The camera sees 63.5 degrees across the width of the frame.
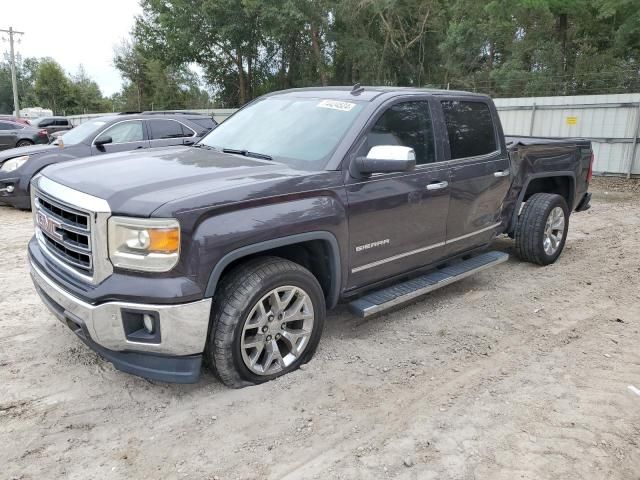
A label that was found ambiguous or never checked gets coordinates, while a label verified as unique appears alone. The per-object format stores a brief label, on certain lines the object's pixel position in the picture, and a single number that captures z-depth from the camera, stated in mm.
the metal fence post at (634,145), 12289
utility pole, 39728
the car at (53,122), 21589
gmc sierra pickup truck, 2807
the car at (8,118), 17628
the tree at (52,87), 52188
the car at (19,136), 15492
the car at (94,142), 8719
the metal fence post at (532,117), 14422
